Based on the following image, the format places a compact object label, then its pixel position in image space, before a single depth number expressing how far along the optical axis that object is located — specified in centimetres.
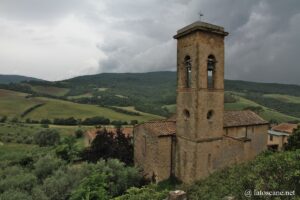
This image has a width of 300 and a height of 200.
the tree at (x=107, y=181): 1608
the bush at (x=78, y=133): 5953
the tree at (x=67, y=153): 2684
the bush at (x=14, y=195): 1569
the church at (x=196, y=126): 1912
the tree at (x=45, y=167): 2138
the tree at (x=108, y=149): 2410
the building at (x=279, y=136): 4152
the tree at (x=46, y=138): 5158
